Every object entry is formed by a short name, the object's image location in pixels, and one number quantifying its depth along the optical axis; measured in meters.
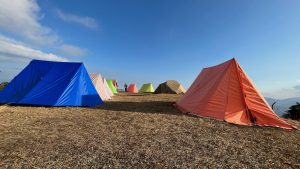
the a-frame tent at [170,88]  19.52
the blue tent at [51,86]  7.00
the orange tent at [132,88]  28.23
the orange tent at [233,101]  5.09
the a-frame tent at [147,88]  27.68
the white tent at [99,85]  10.80
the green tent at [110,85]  18.96
